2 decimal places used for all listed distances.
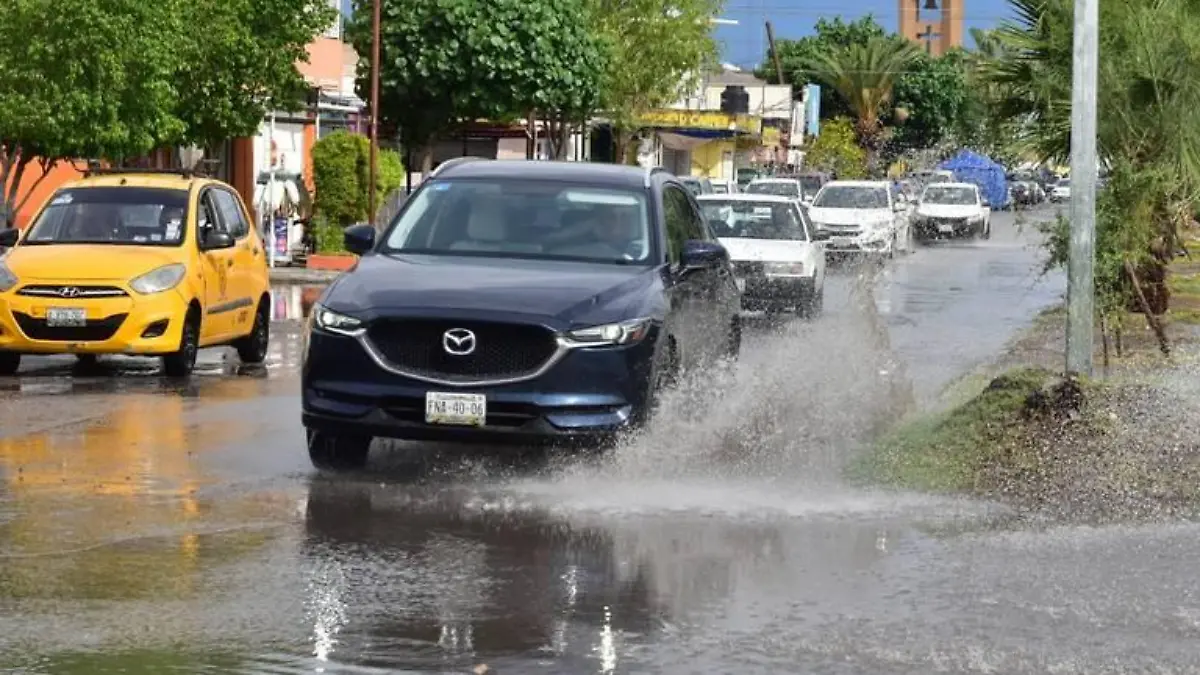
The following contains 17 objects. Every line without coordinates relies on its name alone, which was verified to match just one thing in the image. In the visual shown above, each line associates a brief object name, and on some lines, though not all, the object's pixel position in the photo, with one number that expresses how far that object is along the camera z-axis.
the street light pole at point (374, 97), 34.69
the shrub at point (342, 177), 35.28
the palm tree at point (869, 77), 89.06
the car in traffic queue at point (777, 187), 48.16
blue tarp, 87.12
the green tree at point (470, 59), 40.31
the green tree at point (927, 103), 110.94
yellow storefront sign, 65.69
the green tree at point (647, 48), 57.84
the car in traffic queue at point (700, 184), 43.78
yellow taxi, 16.34
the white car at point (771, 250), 25.55
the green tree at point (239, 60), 30.14
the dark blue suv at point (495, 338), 10.68
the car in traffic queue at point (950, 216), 55.69
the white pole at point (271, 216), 35.44
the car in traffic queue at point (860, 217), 41.81
